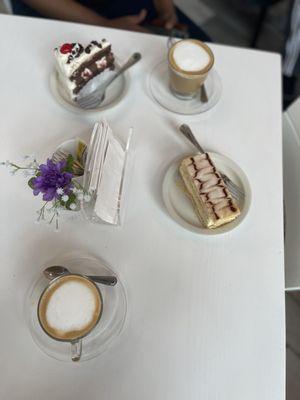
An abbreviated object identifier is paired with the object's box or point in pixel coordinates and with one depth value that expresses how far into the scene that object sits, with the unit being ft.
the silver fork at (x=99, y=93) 2.86
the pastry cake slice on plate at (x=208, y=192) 2.42
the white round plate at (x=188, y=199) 2.52
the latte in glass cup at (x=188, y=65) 2.82
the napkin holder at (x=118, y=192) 2.23
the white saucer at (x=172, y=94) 3.00
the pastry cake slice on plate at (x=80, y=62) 2.68
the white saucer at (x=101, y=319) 2.19
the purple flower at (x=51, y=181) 2.10
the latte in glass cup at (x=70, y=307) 2.07
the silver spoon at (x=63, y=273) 2.28
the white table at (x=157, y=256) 2.19
